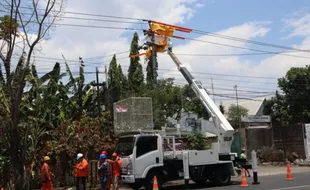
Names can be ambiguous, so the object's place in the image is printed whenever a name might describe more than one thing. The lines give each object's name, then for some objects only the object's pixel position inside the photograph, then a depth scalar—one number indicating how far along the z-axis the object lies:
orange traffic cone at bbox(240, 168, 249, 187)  16.62
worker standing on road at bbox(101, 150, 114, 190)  14.84
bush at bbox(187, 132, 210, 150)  18.27
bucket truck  16.55
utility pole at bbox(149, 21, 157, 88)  24.16
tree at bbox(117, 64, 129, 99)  32.55
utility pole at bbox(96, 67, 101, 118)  24.72
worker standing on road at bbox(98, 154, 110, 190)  14.59
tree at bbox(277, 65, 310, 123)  47.41
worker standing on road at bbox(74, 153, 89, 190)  14.45
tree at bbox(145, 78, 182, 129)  25.20
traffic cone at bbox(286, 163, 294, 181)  18.63
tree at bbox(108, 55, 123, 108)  30.89
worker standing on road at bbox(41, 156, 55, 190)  13.80
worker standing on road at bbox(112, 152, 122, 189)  16.55
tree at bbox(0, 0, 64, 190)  14.27
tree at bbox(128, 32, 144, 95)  33.56
